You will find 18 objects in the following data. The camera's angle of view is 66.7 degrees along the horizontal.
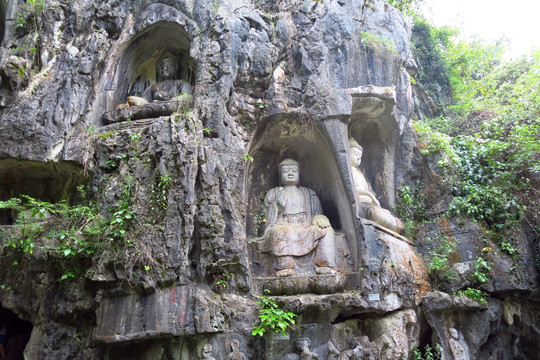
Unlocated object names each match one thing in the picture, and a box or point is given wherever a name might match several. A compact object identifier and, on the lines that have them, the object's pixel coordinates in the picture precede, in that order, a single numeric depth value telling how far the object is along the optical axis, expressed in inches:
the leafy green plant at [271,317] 243.5
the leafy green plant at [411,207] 351.3
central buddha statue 296.0
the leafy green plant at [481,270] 304.3
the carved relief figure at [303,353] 248.7
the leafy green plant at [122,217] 238.1
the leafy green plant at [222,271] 255.7
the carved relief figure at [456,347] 281.9
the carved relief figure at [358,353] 253.4
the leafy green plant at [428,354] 273.1
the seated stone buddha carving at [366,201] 323.0
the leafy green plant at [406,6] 518.1
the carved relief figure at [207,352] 232.4
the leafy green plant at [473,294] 299.6
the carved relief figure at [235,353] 237.8
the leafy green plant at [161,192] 249.1
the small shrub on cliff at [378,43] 369.7
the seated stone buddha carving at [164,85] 374.6
